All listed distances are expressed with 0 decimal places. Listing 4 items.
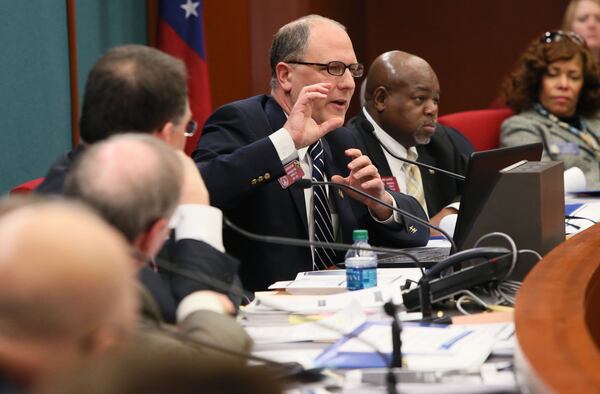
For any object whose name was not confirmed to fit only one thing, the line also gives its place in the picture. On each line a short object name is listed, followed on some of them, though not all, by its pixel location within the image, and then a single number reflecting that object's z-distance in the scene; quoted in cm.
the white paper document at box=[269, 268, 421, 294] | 465
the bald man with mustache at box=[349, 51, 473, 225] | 794
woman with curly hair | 977
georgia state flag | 934
